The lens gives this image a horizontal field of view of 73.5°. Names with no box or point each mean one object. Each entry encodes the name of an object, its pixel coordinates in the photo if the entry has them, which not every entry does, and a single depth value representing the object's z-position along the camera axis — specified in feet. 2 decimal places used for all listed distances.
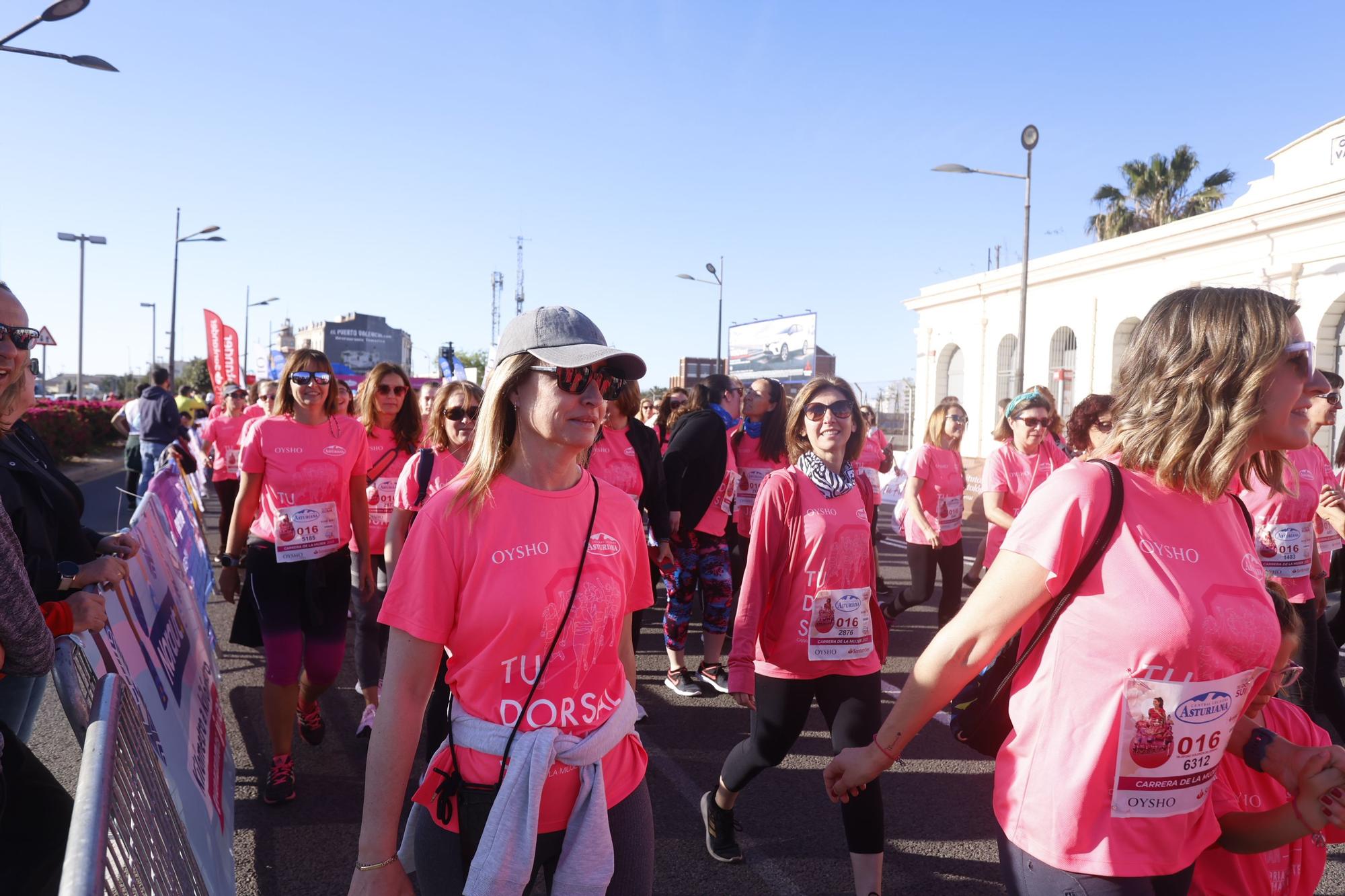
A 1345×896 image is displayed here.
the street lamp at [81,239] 96.12
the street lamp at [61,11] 32.63
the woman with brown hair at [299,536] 13.83
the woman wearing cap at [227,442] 30.37
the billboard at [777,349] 150.71
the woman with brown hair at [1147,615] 5.62
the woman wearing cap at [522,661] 6.20
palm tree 106.83
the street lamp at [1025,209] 58.44
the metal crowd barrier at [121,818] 4.30
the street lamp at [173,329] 96.06
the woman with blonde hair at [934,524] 21.79
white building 62.13
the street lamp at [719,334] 110.01
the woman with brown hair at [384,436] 18.51
